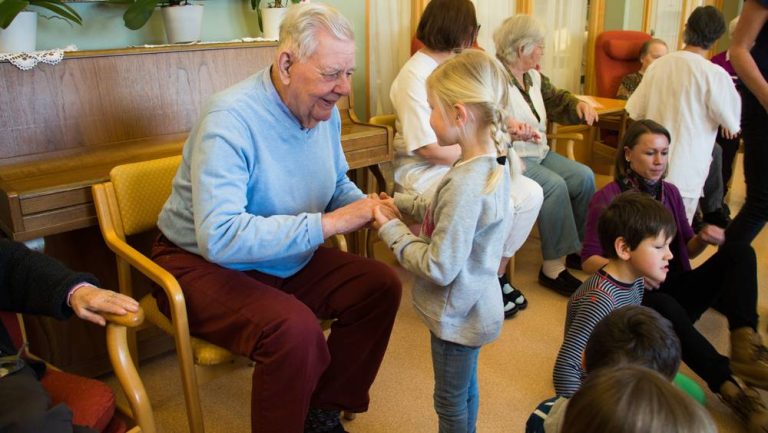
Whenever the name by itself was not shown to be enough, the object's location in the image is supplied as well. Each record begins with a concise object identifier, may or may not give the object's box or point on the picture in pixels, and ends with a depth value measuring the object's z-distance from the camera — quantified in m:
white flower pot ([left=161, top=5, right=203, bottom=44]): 2.30
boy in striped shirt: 1.65
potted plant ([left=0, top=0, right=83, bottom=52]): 1.86
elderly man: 1.44
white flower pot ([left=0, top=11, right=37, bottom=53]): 1.94
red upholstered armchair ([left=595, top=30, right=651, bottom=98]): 4.44
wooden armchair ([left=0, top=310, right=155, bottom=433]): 1.25
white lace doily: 1.90
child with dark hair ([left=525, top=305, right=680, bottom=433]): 1.27
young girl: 1.32
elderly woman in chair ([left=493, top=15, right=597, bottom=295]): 2.72
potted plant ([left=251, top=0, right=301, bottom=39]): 2.54
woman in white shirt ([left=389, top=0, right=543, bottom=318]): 2.42
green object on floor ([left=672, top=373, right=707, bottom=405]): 1.88
